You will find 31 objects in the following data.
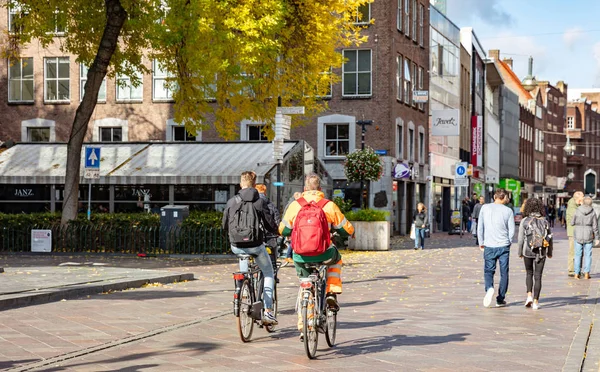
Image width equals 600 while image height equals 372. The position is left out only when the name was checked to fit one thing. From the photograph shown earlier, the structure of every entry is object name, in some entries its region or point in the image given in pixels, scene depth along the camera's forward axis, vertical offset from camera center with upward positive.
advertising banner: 66.62 +4.29
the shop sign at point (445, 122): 48.47 +3.84
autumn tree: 26.31 +4.29
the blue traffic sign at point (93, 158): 25.78 +1.09
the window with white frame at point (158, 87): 44.09 +4.97
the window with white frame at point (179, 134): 43.97 +2.92
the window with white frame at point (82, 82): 44.00 +5.15
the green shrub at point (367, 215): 31.41 -0.38
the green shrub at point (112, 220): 25.53 -0.47
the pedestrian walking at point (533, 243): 14.63 -0.57
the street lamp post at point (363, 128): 41.44 +3.06
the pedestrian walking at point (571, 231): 20.64 -0.57
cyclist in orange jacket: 9.69 -0.27
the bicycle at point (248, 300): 10.38 -1.01
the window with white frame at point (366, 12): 43.62 +8.12
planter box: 31.25 -0.99
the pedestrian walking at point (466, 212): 46.88 -0.40
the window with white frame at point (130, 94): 44.50 +4.68
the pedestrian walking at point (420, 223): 31.88 -0.62
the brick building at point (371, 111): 42.91 +3.85
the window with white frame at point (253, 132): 43.55 +3.00
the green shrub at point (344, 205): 30.94 -0.07
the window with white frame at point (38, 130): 44.50 +3.11
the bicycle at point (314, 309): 9.27 -0.98
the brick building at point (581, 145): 133.62 +7.89
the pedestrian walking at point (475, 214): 35.53 -0.38
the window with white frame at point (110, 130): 44.25 +3.12
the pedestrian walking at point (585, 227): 19.80 -0.45
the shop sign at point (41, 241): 26.28 -1.02
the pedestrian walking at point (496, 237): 14.36 -0.48
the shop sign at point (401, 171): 43.47 +1.36
